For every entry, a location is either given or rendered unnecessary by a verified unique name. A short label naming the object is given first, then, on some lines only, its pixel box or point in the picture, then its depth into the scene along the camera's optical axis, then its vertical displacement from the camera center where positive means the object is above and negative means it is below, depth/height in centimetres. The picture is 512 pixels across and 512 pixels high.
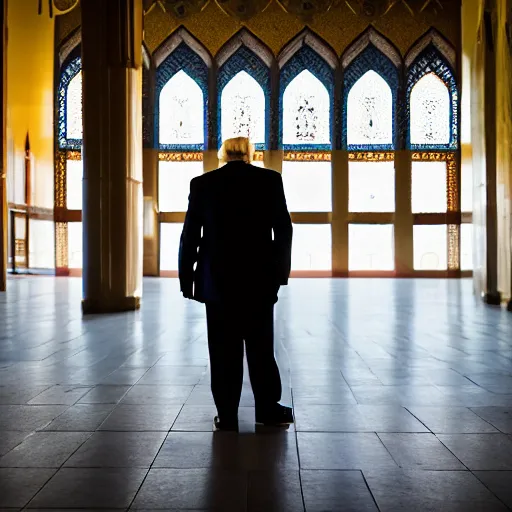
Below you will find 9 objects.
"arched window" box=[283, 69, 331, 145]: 2105 +482
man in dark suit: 297 -4
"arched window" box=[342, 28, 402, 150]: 2086 +527
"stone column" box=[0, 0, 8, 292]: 1388 +296
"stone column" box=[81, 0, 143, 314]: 898 +149
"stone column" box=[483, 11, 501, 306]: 1034 +164
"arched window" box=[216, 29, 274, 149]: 2089 +545
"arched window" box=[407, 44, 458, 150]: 2081 +503
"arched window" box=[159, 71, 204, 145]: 2111 +486
